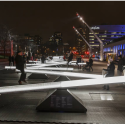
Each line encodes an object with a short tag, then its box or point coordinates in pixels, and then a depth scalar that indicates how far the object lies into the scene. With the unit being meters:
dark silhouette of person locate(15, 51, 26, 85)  12.04
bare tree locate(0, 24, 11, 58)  55.88
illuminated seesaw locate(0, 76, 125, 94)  8.09
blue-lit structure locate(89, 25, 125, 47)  164.50
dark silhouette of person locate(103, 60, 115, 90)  10.70
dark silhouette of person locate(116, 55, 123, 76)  15.63
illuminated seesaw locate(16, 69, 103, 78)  12.78
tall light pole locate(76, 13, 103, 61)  49.81
